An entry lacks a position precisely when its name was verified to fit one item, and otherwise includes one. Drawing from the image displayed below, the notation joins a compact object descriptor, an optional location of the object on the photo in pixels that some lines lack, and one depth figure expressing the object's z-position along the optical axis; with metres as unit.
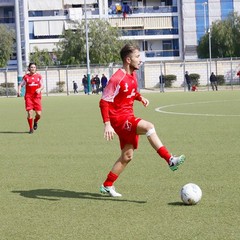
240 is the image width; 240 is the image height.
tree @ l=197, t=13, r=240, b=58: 87.81
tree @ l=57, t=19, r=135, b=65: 82.25
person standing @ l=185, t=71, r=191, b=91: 61.38
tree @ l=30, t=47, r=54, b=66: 88.94
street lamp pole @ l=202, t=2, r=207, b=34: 97.94
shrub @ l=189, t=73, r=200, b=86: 67.31
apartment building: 95.88
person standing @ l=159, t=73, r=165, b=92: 59.66
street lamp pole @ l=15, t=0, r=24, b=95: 50.48
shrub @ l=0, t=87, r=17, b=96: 64.12
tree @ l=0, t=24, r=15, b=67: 90.12
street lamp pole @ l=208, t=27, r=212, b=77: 84.74
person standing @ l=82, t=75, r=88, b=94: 62.69
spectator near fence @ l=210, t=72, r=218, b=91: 60.03
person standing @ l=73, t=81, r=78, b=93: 65.30
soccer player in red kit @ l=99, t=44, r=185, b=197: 8.78
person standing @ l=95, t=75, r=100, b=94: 62.43
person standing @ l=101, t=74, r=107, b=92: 58.46
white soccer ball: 8.06
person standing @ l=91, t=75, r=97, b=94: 63.22
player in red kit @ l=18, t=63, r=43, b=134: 20.61
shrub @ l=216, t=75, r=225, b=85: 68.19
